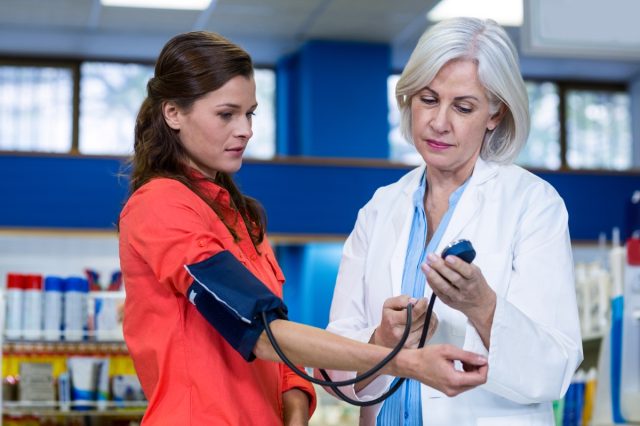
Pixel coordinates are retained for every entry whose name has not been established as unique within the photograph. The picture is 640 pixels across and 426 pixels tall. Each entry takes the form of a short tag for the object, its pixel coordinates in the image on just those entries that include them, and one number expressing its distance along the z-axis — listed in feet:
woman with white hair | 5.62
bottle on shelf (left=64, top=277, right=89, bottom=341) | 12.05
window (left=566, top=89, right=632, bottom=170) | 33.30
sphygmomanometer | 4.88
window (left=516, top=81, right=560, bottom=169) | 33.12
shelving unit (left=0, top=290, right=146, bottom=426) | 11.79
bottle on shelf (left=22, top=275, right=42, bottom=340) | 11.92
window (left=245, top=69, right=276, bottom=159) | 32.12
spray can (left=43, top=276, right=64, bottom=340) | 11.96
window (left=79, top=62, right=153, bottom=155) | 30.30
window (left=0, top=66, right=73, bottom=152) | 29.58
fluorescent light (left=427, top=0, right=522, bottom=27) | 26.32
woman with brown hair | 4.95
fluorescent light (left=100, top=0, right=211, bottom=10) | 25.81
